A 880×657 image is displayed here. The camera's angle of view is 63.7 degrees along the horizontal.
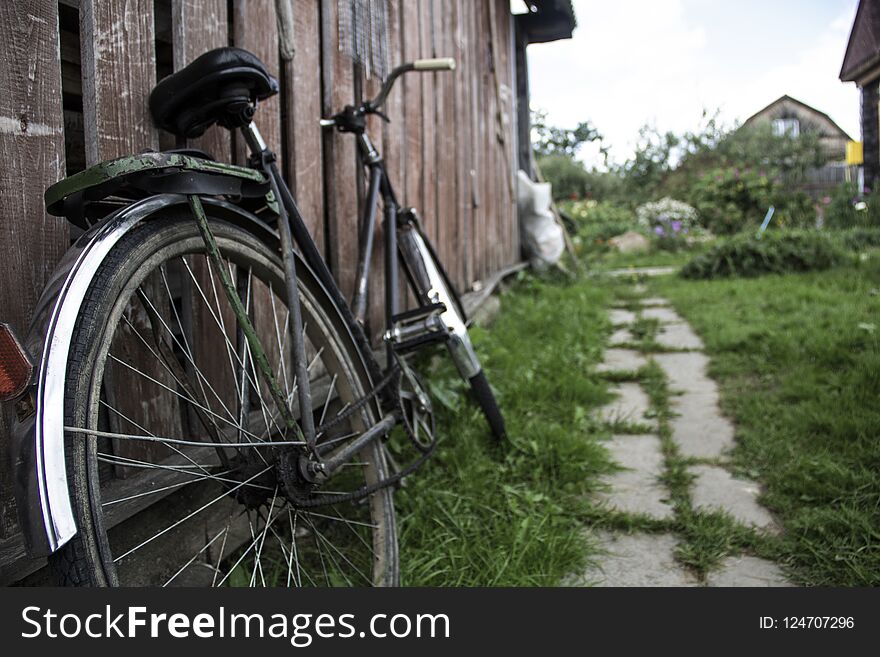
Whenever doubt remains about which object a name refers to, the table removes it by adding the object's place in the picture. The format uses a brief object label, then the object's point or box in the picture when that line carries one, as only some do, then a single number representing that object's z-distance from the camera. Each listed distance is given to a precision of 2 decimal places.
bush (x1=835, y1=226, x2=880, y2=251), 7.42
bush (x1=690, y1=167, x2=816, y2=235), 11.90
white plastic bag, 6.90
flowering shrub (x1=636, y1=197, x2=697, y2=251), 10.52
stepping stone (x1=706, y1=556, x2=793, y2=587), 1.74
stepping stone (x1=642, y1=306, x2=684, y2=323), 4.89
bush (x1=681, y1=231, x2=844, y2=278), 6.06
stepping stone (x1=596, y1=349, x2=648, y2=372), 3.71
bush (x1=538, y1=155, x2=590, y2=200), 18.22
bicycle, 0.95
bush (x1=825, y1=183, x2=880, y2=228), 9.29
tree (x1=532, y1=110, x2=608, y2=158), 27.92
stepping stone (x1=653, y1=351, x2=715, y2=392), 3.34
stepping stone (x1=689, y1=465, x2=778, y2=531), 2.04
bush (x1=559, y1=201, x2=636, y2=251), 11.33
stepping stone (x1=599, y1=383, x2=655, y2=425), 2.95
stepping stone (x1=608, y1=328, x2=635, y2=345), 4.31
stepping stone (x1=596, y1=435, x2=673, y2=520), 2.18
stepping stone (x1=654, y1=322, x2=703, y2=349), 4.09
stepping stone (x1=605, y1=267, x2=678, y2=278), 7.39
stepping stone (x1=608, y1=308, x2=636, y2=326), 4.94
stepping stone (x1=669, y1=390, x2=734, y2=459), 2.58
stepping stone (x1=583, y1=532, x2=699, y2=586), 1.79
